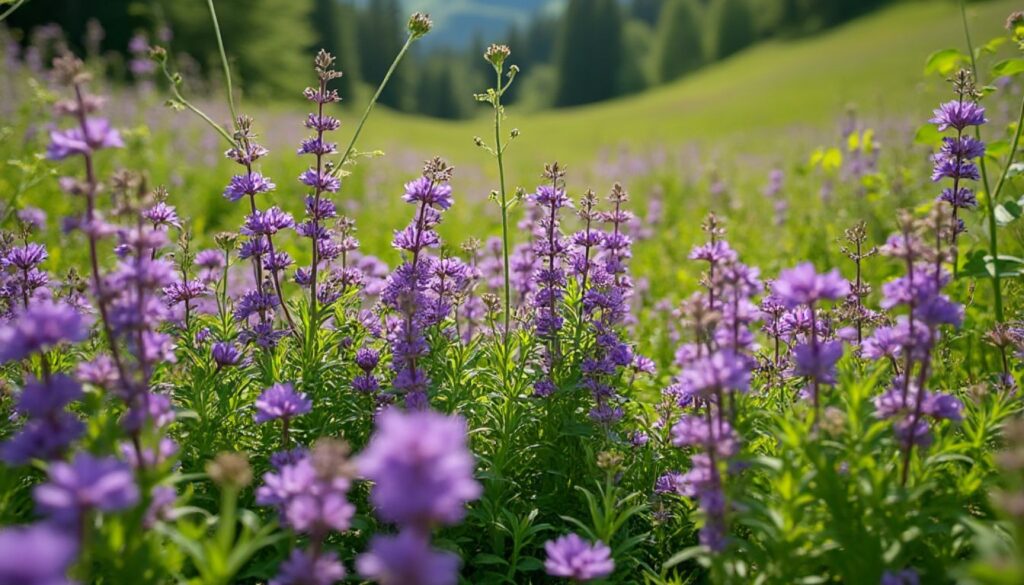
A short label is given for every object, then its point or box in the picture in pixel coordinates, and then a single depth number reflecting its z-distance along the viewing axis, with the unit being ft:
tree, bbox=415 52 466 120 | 296.92
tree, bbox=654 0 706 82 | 253.65
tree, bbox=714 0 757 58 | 238.89
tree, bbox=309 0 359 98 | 197.98
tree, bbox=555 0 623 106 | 274.16
